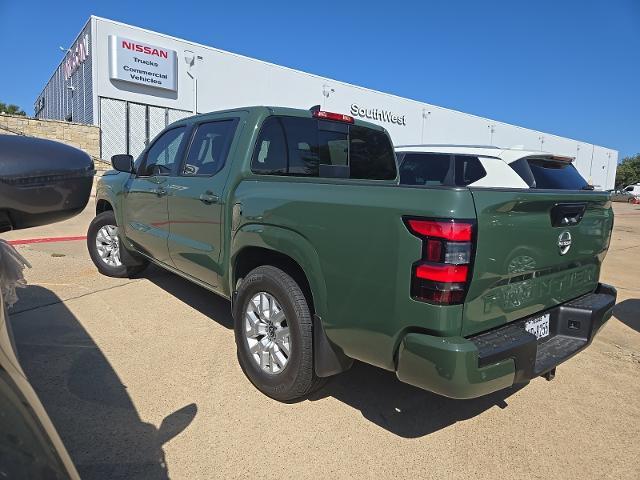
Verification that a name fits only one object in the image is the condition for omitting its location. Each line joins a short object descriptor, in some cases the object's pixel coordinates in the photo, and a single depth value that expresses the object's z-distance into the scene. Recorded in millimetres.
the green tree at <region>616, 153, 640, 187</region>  65375
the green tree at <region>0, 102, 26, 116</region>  45375
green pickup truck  2156
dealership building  18828
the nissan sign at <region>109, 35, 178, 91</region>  18734
